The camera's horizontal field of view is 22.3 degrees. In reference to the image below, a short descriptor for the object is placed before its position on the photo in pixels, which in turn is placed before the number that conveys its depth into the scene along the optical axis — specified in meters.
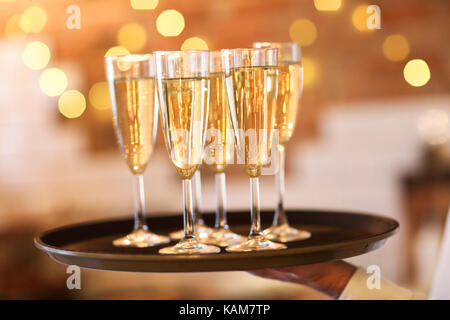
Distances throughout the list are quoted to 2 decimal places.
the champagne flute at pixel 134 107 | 1.27
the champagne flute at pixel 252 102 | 1.15
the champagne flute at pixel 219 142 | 1.22
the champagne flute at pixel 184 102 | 1.15
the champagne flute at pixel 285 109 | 1.30
